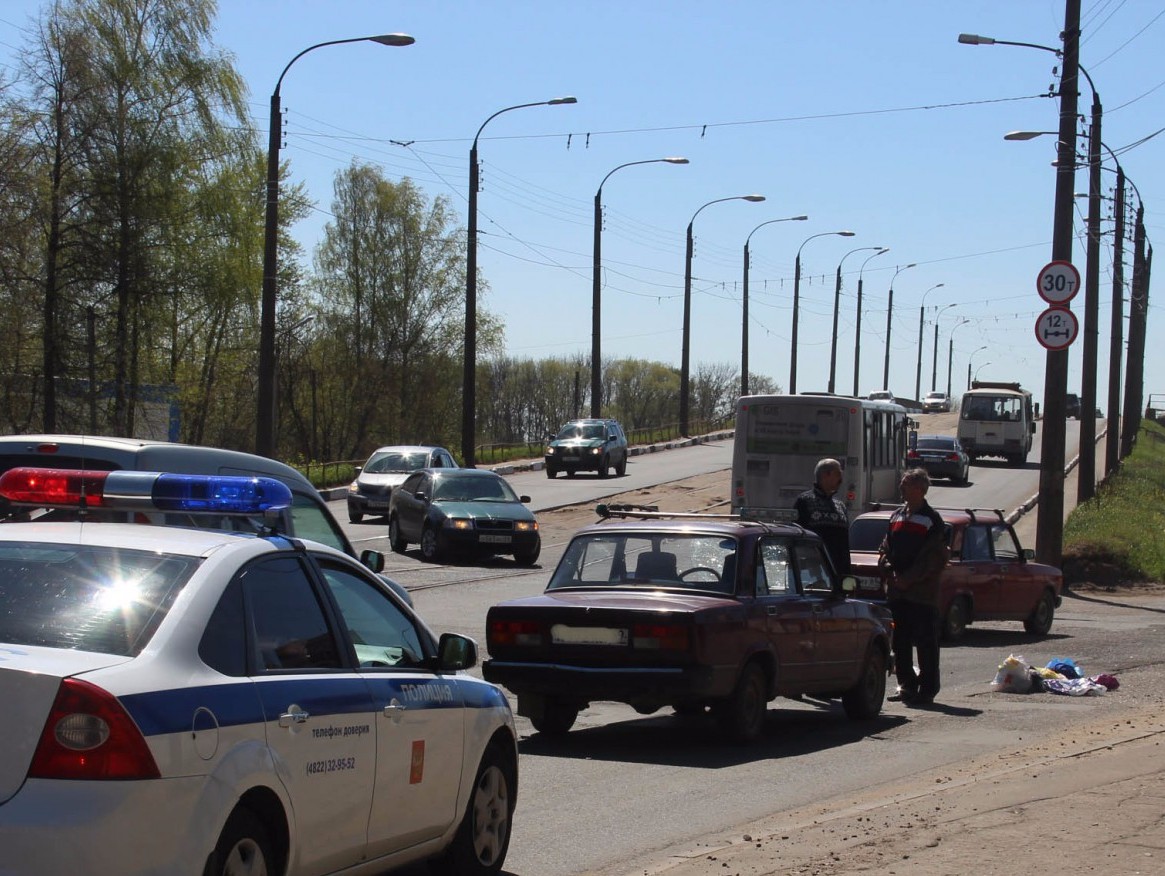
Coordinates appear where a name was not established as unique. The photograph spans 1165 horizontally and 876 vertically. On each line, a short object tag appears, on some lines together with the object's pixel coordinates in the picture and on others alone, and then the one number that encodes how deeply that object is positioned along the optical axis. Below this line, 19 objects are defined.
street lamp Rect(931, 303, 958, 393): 126.91
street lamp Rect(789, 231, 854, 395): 71.88
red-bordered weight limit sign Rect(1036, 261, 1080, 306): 22.25
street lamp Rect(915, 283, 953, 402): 117.60
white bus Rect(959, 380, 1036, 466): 61.00
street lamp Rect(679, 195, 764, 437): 64.69
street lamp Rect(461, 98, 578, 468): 42.62
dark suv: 50.47
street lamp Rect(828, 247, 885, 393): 78.88
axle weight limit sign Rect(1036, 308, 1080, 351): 22.88
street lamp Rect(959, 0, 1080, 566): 24.27
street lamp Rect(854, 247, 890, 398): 85.94
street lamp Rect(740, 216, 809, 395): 69.30
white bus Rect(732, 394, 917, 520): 29.48
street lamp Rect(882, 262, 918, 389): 101.24
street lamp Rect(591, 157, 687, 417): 53.69
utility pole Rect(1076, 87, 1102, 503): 29.22
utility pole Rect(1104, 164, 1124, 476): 38.94
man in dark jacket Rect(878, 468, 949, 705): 12.98
